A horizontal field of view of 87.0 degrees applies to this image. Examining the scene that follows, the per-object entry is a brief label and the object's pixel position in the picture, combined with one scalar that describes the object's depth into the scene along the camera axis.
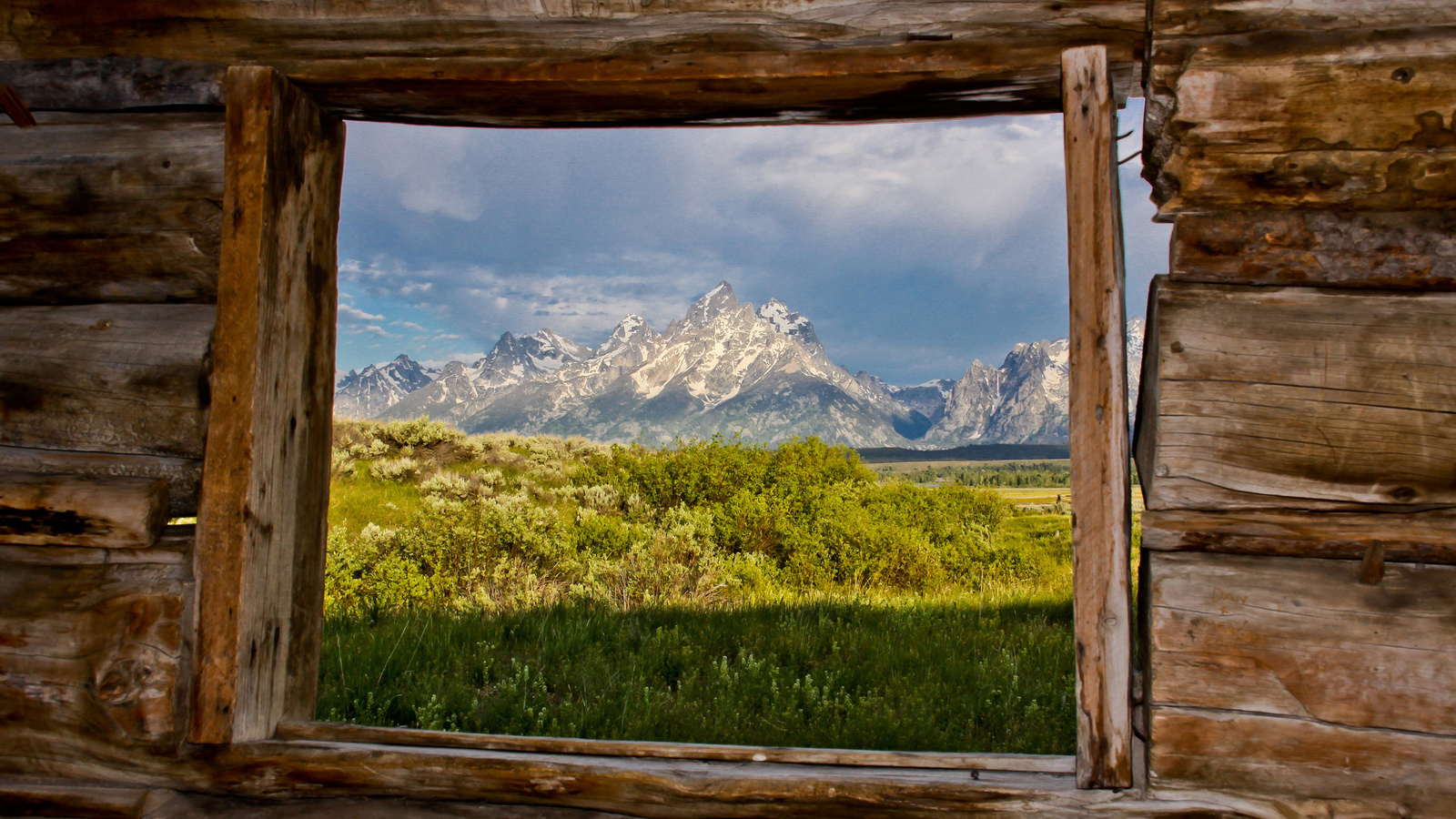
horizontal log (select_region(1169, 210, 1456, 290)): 2.07
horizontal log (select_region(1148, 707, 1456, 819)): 2.00
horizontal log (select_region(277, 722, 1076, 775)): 2.38
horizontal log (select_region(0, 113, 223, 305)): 2.60
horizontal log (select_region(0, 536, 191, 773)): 2.39
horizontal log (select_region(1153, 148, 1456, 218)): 2.04
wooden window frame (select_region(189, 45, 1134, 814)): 2.15
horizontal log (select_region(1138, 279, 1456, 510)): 2.02
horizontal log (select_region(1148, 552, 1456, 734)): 2.01
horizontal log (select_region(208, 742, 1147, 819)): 2.18
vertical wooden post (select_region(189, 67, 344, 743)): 2.40
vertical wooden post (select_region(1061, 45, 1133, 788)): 2.13
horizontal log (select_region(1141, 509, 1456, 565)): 2.02
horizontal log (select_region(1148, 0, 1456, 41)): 2.08
